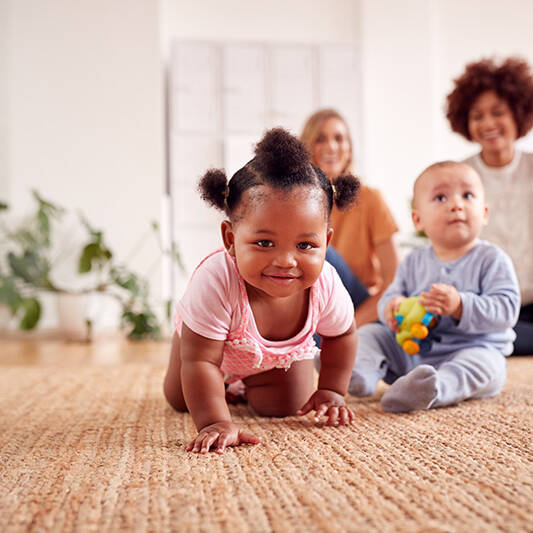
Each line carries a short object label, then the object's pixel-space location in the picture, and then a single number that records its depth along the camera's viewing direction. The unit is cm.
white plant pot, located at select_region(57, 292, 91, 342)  323
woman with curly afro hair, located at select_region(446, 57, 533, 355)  199
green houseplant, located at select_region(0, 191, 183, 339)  310
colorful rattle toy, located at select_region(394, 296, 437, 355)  122
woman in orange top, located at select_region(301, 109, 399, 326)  202
